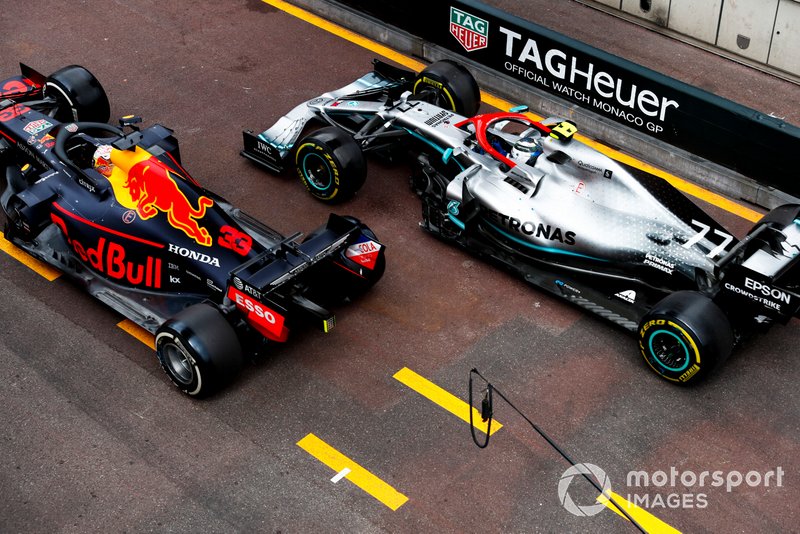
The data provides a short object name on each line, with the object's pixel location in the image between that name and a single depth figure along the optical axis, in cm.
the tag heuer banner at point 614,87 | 1293
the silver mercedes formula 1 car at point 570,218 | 1047
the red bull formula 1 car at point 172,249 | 1034
